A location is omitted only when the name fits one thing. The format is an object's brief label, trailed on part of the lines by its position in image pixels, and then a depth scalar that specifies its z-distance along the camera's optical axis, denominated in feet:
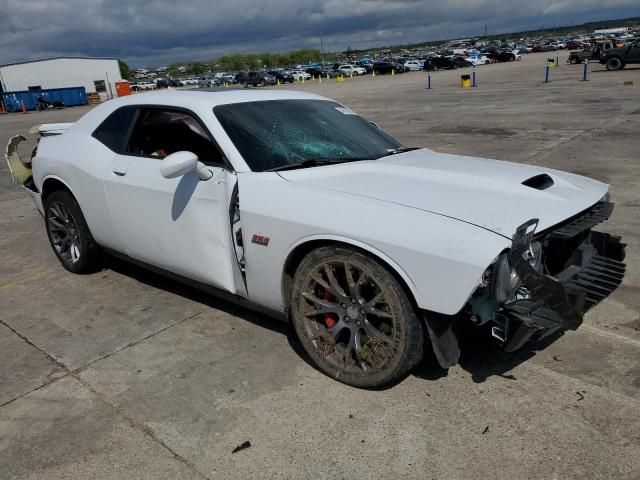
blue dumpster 141.90
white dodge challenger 8.52
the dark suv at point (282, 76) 180.04
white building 186.02
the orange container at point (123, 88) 123.95
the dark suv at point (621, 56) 98.48
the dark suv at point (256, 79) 169.89
